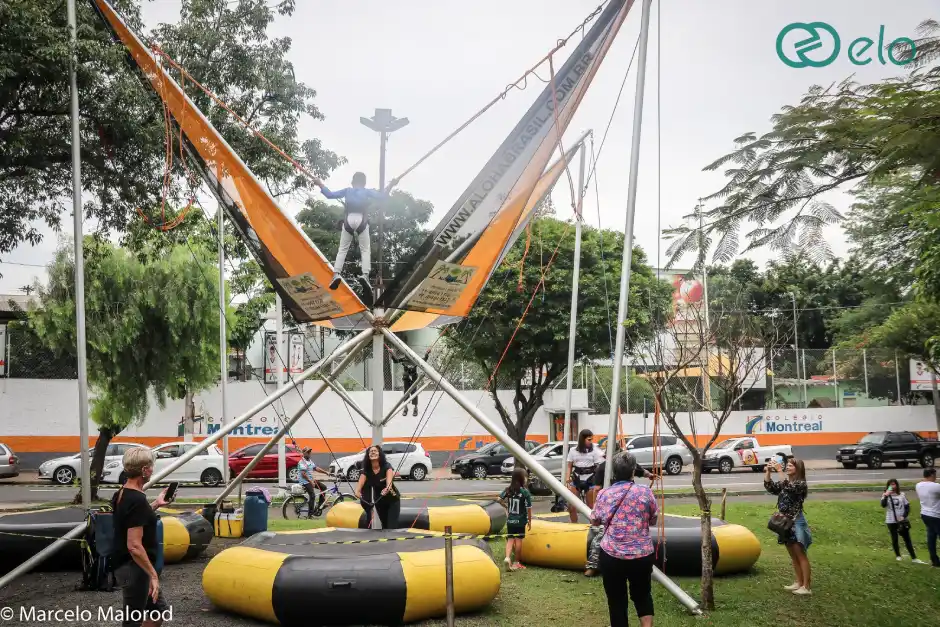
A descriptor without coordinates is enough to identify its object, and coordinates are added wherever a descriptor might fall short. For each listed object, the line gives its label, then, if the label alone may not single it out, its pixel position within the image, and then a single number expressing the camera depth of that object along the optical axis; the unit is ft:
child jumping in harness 31.53
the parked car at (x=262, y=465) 90.43
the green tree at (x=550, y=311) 79.15
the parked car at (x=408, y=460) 89.97
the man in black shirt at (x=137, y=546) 17.46
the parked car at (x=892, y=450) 102.22
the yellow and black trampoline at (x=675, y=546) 31.19
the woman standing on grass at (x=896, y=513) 37.76
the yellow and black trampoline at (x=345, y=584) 24.26
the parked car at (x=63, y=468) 88.12
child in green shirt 33.71
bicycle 56.95
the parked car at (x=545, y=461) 77.36
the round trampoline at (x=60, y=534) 30.22
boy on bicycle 57.00
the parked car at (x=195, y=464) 88.48
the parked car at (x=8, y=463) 90.68
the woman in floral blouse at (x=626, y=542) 20.16
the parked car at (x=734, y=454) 101.91
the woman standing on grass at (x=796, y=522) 28.78
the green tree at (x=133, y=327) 68.54
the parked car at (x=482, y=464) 93.61
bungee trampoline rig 24.76
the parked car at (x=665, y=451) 98.48
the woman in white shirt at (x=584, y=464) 38.70
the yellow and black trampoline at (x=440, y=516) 40.55
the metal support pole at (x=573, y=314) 43.88
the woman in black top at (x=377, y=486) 33.12
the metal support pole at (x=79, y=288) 30.81
